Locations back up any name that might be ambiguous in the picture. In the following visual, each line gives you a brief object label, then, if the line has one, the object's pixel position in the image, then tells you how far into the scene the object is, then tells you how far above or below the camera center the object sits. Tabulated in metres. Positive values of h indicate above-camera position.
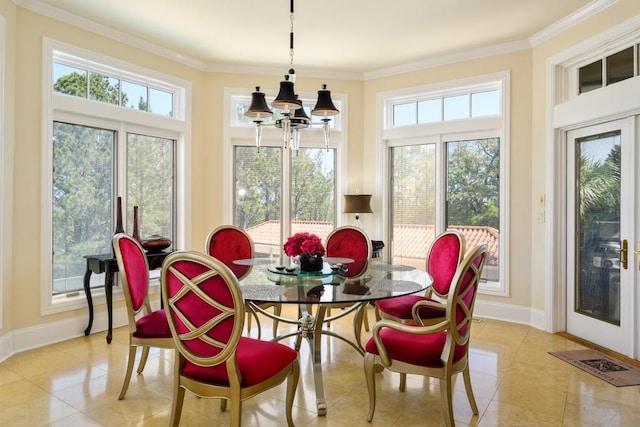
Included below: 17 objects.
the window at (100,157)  3.87 +0.57
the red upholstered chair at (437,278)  3.18 -0.53
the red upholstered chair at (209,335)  1.90 -0.58
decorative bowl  4.10 -0.32
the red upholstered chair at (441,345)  2.19 -0.75
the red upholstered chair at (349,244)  3.90 -0.31
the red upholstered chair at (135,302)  2.60 -0.59
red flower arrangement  2.86 -0.23
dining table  2.35 -0.47
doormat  3.01 -1.20
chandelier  2.74 +0.74
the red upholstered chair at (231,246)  3.80 -0.32
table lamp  5.02 +0.11
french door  3.41 -0.18
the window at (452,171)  4.64 +0.50
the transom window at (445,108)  4.69 +1.26
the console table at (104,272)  3.81 -0.59
